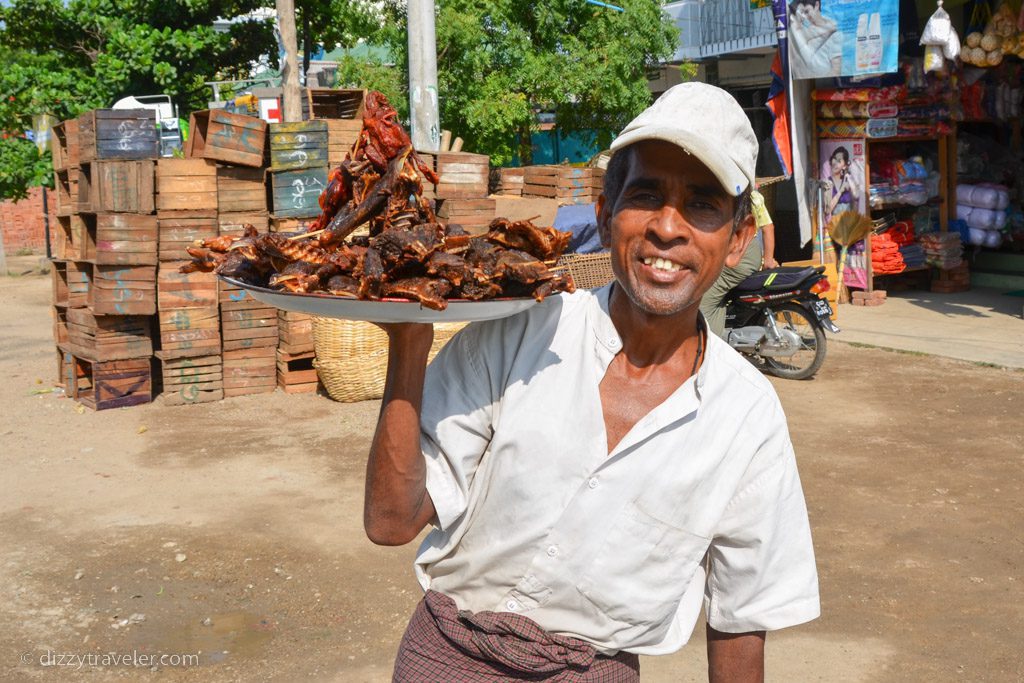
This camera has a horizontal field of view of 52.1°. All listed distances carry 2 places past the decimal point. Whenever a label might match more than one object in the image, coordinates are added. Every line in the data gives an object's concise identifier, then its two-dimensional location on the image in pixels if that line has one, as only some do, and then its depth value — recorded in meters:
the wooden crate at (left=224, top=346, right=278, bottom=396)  8.38
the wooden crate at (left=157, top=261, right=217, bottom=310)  8.03
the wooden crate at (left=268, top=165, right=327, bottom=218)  8.17
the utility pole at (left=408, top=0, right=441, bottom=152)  9.88
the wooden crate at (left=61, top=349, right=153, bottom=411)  8.14
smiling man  1.79
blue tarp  9.08
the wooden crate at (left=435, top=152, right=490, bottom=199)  8.49
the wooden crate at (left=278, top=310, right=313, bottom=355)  8.27
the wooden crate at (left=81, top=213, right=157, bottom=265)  7.88
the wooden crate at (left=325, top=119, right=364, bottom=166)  8.32
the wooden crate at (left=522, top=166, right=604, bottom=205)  10.16
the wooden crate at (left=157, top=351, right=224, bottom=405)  8.22
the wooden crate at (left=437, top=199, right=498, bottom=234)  8.42
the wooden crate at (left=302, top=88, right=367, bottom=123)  9.16
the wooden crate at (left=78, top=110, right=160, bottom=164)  7.96
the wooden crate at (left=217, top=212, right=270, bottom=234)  8.16
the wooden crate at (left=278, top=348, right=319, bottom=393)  8.46
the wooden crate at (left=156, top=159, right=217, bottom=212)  7.95
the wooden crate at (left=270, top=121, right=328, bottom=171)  8.10
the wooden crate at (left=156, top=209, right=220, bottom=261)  8.00
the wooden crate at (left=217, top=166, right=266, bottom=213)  8.12
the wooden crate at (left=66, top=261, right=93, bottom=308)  8.44
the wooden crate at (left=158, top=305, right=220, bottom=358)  8.08
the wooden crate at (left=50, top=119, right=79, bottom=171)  8.63
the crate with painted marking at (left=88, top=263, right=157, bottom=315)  7.91
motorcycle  8.26
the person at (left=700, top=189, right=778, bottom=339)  8.11
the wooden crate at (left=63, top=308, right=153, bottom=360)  8.11
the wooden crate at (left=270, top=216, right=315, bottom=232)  8.16
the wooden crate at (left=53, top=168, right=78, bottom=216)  8.73
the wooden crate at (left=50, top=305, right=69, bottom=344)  8.85
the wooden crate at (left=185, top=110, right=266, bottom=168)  7.94
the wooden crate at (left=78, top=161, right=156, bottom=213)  7.88
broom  10.95
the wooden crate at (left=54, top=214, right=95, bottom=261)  8.30
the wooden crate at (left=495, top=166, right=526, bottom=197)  11.00
